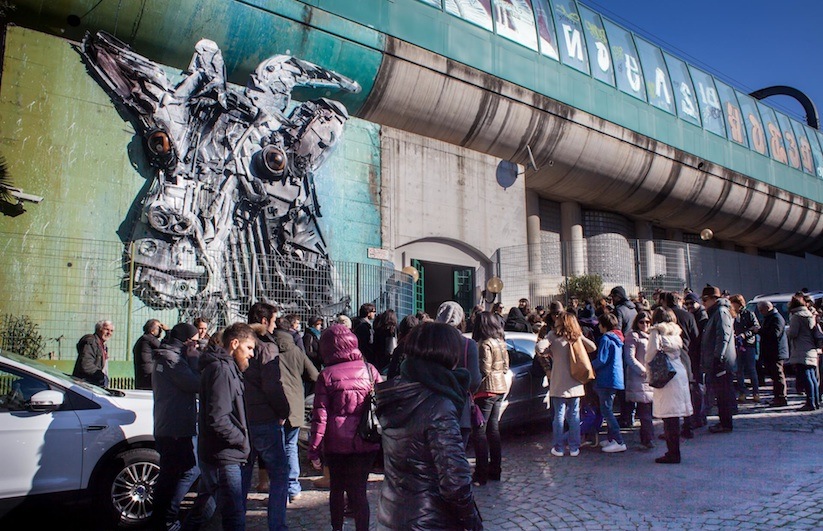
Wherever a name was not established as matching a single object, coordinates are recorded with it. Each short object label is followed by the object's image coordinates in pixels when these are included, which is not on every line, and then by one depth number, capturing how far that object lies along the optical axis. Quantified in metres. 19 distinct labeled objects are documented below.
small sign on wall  16.45
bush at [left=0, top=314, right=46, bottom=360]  10.84
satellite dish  20.11
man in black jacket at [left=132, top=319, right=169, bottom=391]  7.39
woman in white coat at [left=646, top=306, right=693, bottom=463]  6.49
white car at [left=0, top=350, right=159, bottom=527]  4.98
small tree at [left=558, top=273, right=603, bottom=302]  18.14
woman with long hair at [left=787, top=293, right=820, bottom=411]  8.87
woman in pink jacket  4.32
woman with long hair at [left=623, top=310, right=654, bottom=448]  7.22
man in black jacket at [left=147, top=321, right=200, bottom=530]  4.60
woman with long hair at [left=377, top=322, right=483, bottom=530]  2.66
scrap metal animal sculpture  12.73
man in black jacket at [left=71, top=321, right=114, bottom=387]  8.05
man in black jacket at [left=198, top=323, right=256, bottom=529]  4.15
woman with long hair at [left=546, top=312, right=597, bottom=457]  7.07
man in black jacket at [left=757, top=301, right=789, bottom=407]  9.45
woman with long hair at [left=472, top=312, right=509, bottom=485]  6.26
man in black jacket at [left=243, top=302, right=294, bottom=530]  4.61
